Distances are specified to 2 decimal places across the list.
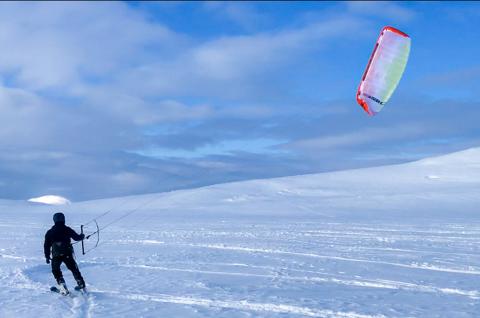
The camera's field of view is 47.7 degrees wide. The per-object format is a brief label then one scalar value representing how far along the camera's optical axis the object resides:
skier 8.81
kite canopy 14.00
